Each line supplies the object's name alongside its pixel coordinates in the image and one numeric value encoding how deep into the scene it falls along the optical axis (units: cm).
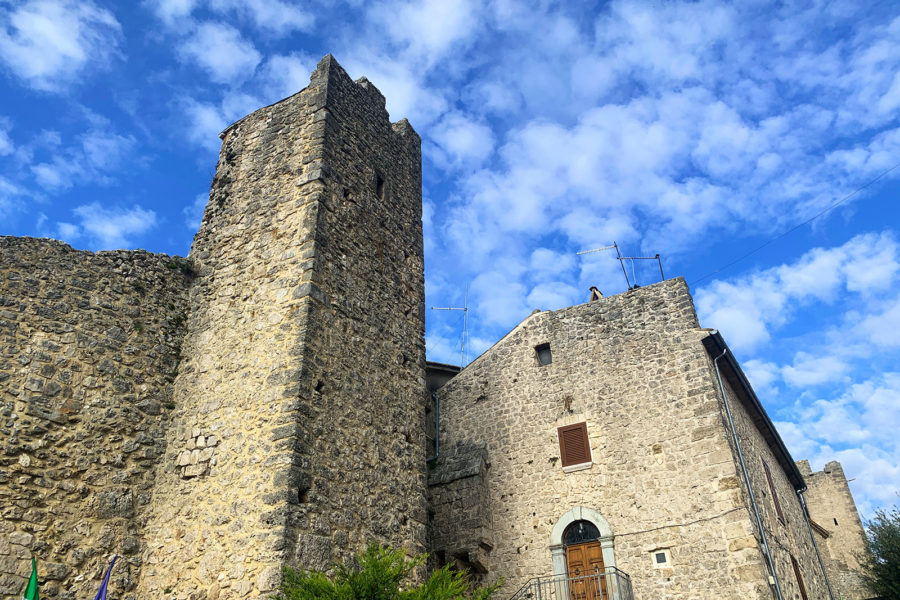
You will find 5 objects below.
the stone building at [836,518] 2534
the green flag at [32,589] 693
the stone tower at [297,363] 773
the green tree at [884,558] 1988
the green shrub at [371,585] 627
